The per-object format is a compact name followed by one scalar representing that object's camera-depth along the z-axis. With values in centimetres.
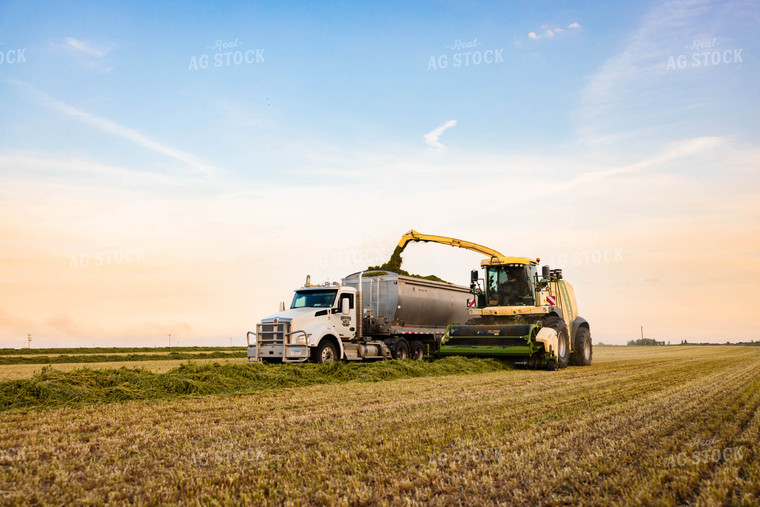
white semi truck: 1809
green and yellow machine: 1811
